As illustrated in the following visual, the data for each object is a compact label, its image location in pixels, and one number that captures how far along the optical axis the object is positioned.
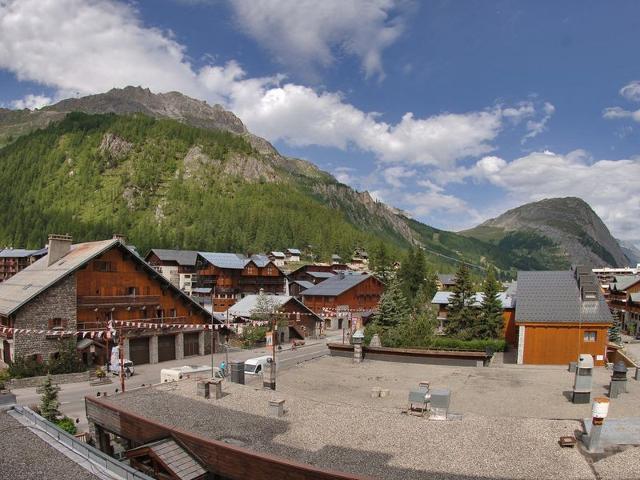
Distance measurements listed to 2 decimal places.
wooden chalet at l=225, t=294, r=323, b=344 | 61.08
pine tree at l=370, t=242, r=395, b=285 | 108.93
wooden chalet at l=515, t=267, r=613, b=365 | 36.44
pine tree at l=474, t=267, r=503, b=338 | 50.06
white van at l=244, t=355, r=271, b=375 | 35.66
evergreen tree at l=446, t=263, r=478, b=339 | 50.69
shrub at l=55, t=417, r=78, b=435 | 23.19
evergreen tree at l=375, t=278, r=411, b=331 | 53.34
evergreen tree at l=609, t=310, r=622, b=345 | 53.48
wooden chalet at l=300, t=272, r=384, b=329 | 81.31
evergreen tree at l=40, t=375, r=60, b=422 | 23.45
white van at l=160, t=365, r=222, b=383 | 33.50
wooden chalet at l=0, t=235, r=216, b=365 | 38.25
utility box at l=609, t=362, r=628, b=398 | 24.34
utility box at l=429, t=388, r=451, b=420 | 18.47
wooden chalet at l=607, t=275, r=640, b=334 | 76.88
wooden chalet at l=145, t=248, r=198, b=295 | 103.81
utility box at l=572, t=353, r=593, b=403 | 23.02
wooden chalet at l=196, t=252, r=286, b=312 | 90.12
